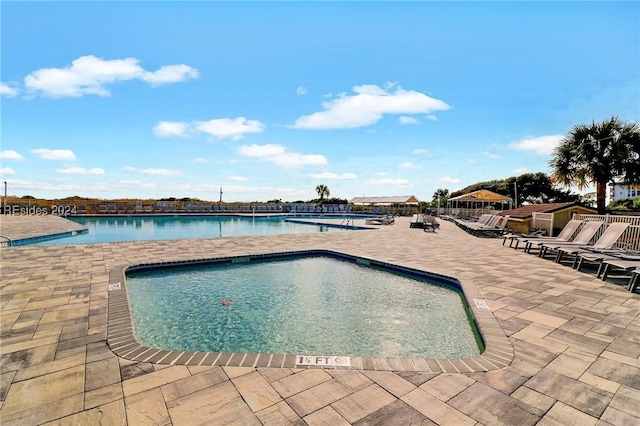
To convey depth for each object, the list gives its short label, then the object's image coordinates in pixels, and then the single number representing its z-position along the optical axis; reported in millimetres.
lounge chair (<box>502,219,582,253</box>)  7555
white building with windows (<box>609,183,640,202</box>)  58181
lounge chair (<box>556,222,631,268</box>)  6078
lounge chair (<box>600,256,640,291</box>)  4445
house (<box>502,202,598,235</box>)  10800
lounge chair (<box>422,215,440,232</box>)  14742
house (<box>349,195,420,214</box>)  31906
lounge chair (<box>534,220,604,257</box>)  6830
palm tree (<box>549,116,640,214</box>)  11453
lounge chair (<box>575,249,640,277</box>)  5207
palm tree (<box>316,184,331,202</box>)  51656
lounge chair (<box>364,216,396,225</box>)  18719
